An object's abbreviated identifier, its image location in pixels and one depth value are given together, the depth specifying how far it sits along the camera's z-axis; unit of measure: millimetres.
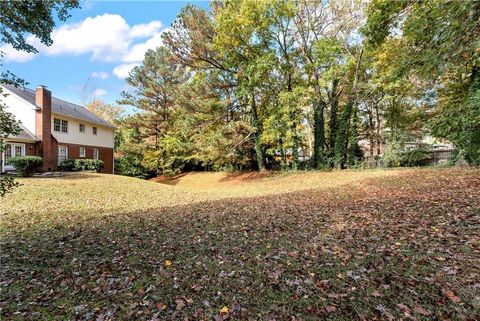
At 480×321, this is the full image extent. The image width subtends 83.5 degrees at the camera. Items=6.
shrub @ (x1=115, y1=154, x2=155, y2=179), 26734
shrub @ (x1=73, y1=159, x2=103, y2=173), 20719
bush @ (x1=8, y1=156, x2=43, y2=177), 15195
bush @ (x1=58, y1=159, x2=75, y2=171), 20188
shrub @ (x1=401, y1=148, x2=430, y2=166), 17719
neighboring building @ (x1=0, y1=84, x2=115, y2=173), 18209
